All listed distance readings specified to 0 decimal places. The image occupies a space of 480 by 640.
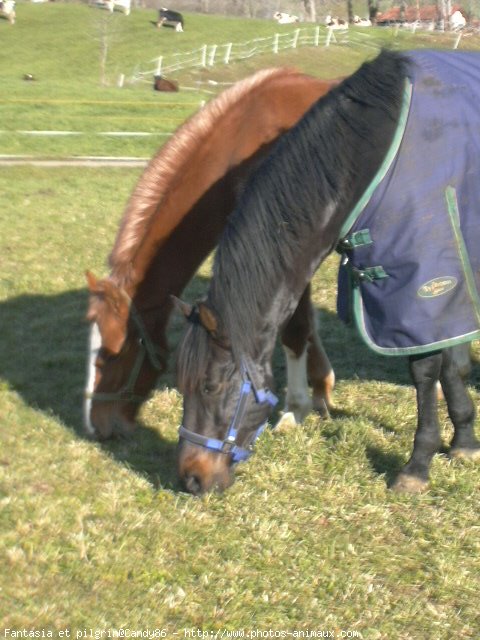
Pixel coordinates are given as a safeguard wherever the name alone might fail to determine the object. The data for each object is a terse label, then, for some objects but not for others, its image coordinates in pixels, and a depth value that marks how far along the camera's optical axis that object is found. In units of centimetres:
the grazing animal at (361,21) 5072
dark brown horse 353
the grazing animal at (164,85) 2667
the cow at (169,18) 4656
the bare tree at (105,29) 3288
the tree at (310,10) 5644
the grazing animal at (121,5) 4922
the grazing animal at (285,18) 5370
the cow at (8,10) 4644
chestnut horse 454
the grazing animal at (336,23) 4499
